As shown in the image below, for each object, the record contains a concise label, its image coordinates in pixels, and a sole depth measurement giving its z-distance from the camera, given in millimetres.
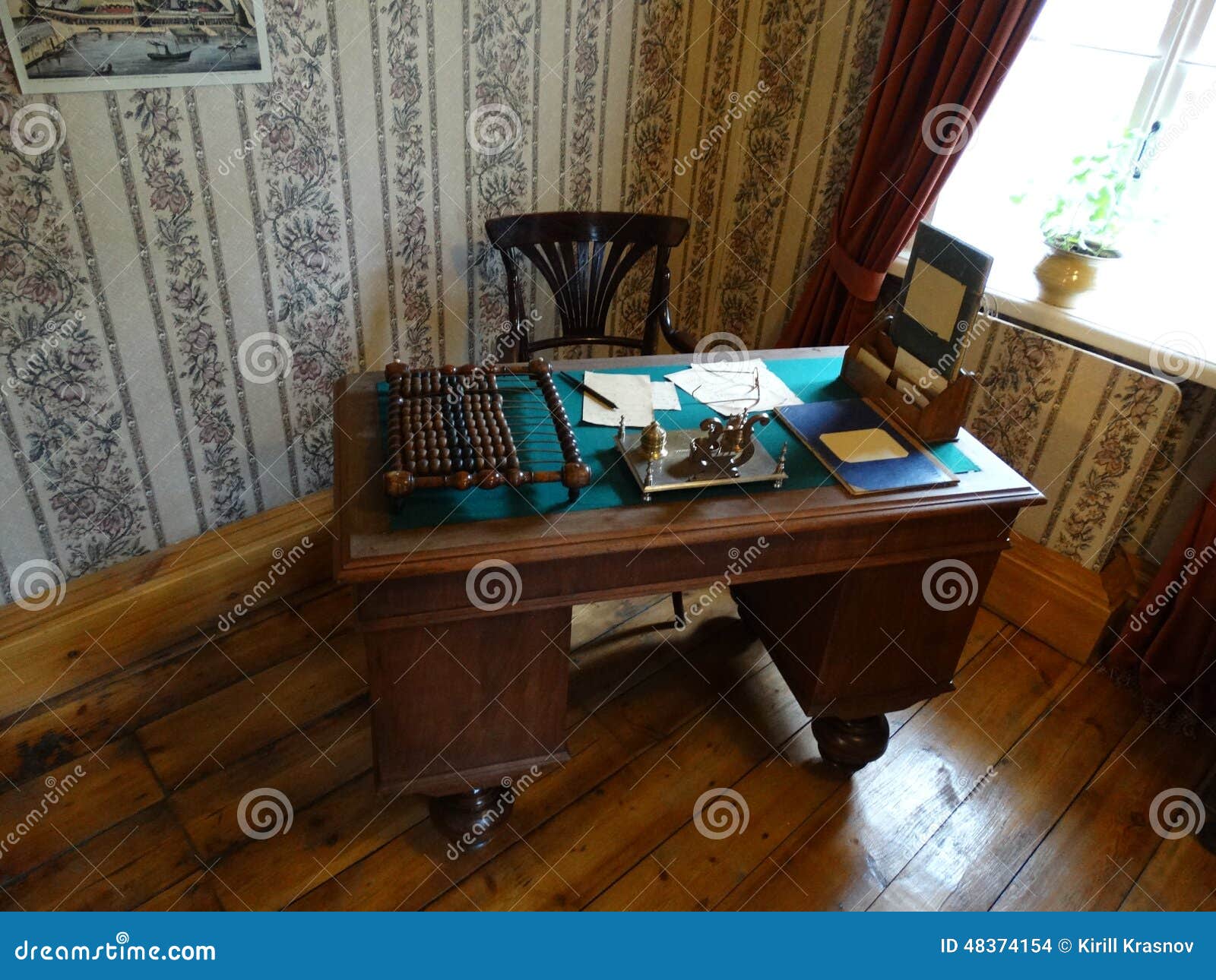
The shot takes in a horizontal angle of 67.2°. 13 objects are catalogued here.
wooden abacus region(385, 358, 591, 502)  1520
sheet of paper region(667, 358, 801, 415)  1923
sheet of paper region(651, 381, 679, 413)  1891
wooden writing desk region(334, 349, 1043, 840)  1476
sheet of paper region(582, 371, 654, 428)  1823
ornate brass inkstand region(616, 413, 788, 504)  1623
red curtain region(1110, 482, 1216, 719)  2229
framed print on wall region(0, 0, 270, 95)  1759
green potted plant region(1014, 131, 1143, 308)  2289
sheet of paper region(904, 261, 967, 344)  1688
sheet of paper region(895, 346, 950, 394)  1755
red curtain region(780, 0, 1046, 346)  2191
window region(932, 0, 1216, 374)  2225
